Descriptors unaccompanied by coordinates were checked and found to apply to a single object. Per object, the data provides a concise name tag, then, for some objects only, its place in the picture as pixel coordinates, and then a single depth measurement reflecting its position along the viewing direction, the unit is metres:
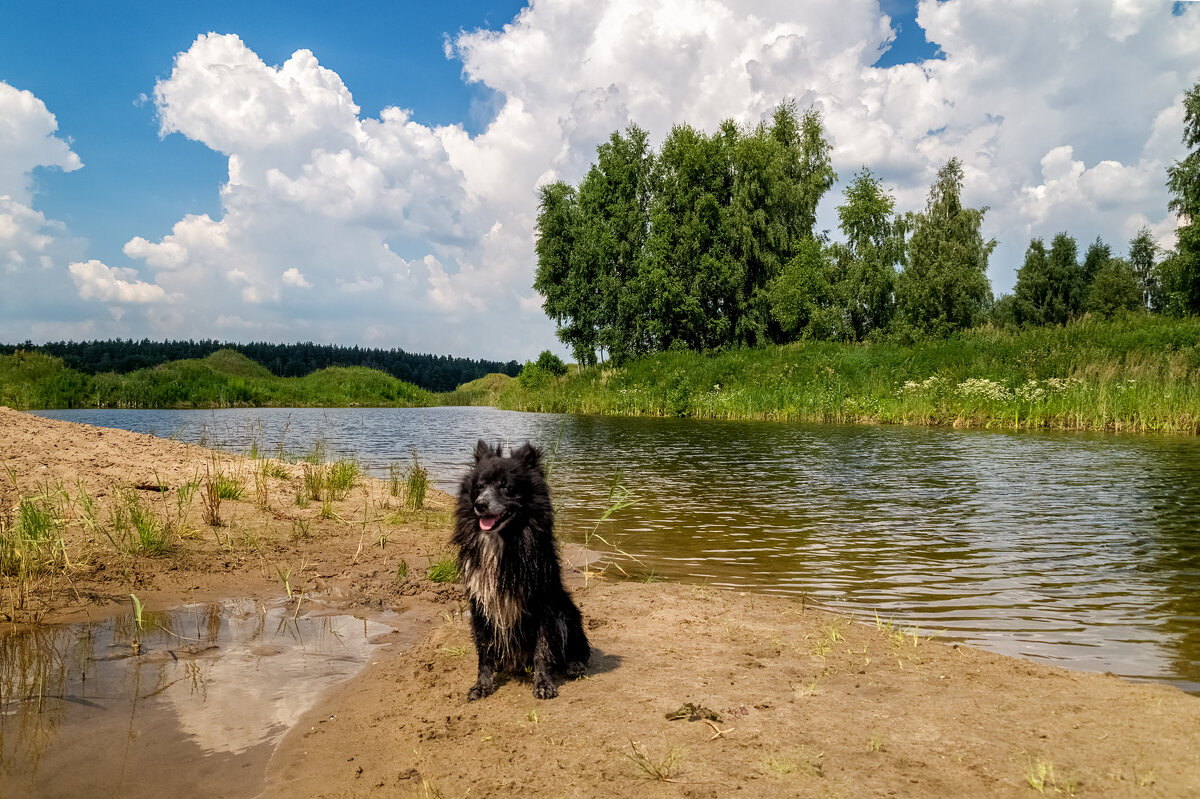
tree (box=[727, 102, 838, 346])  52.81
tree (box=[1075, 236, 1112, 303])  86.06
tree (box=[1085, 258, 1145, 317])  73.88
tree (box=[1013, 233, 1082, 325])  86.06
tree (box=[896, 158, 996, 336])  59.16
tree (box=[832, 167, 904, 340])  51.91
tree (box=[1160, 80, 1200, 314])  43.72
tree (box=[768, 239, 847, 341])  51.78
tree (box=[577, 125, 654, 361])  56.00
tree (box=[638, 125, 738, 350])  53.00
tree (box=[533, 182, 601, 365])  58.53
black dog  4.51
